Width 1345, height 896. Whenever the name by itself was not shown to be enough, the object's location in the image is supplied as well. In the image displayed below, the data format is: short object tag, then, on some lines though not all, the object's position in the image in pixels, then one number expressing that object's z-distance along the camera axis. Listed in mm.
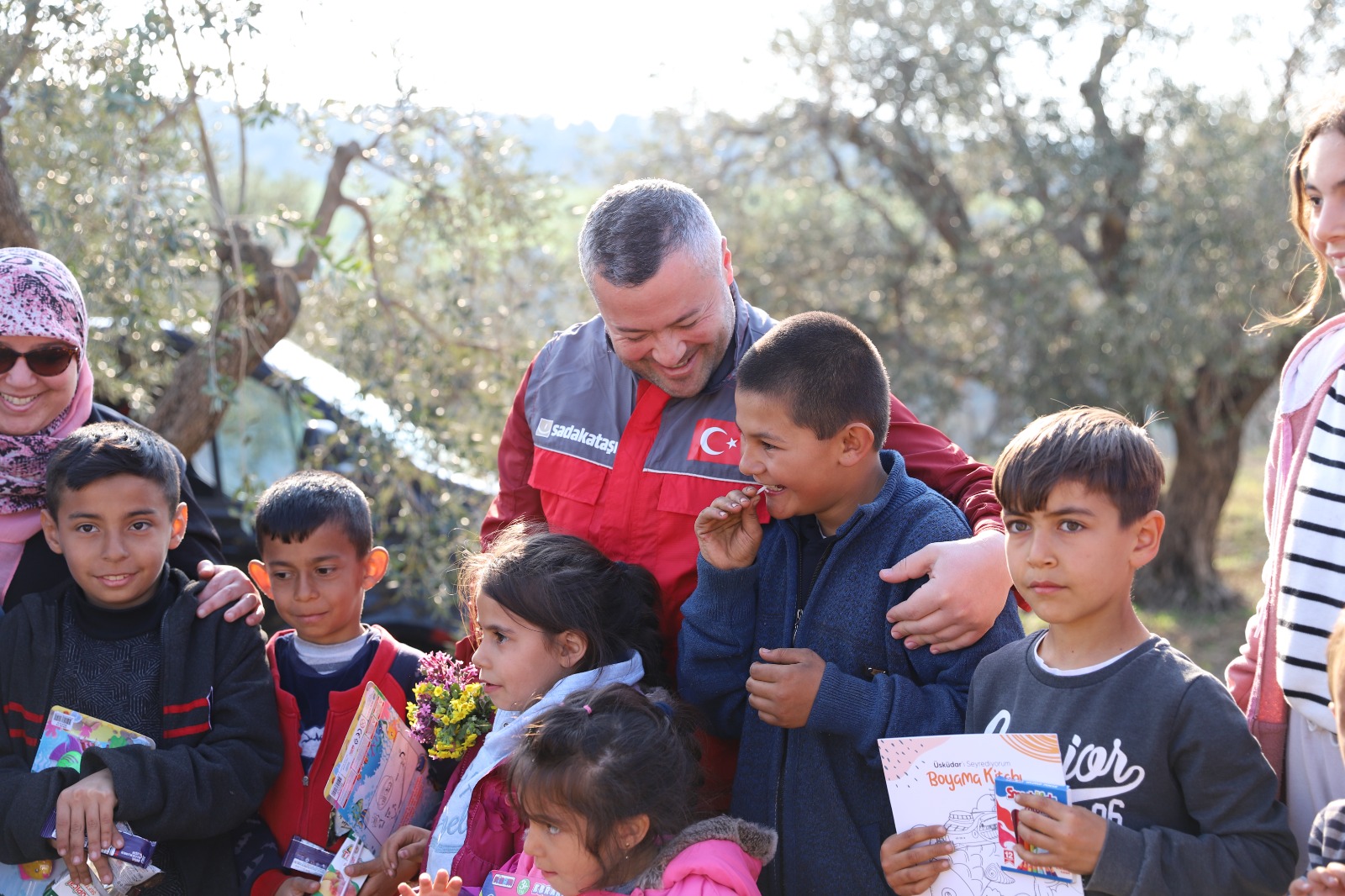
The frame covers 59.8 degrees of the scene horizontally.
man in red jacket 2654
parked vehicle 4801
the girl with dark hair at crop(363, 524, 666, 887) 2642
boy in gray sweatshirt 1958
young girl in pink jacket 2309
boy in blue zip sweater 2439
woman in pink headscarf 2975
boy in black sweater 2703
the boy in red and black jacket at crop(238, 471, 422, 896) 2947
